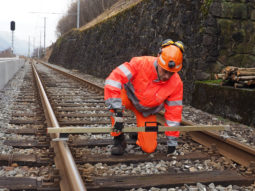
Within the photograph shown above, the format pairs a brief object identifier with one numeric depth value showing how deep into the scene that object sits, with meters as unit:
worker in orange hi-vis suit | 3.13
